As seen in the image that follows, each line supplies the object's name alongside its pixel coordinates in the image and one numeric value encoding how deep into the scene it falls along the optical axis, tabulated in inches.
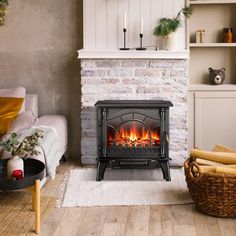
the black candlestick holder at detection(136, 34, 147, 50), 216.2
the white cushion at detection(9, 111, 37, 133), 199.2
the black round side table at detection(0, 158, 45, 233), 148.4
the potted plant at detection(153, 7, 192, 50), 213.8
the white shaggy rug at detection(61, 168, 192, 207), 176.1
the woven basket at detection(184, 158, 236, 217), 157.2
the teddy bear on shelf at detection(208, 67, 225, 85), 225.8
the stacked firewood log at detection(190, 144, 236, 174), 163.8
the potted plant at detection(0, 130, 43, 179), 152.3
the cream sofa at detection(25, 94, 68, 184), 206.1
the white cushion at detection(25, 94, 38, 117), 220.7
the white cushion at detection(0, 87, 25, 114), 214.7
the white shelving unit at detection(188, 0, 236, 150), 223.9
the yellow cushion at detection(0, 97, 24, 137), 201.5
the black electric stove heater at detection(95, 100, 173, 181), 201.3
